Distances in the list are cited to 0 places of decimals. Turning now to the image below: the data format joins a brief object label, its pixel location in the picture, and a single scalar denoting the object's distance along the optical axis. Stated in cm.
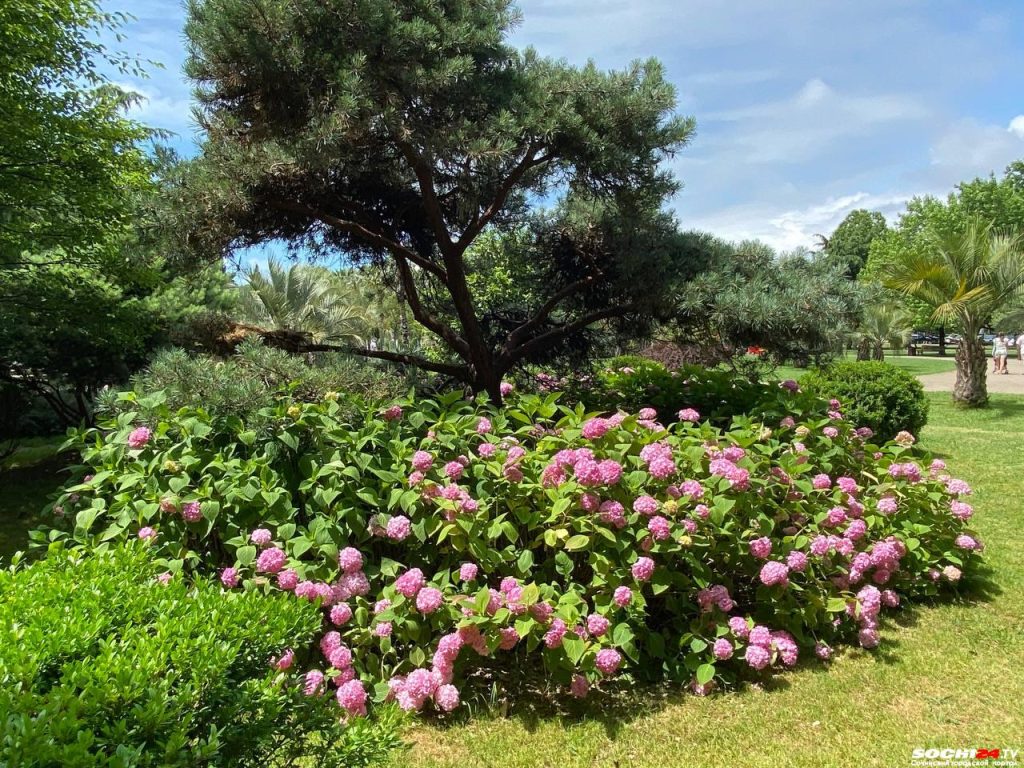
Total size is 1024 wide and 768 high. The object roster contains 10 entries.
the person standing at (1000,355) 2078
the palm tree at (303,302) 1684
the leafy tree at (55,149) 517
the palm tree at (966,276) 1104
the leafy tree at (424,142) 349
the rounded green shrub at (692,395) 422
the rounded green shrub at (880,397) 709
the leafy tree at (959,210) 2939
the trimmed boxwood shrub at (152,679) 113
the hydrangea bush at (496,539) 244
